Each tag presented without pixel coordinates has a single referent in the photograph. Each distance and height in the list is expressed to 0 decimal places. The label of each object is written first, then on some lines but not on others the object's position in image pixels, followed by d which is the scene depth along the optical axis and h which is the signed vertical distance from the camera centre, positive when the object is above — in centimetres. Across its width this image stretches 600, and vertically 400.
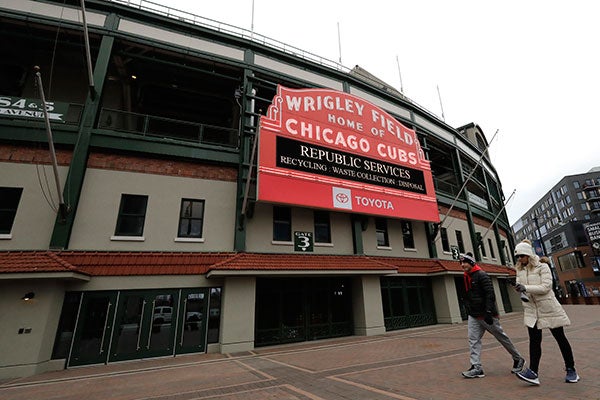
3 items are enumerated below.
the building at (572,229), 5419 +1277
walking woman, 455 -32
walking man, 515 -43
